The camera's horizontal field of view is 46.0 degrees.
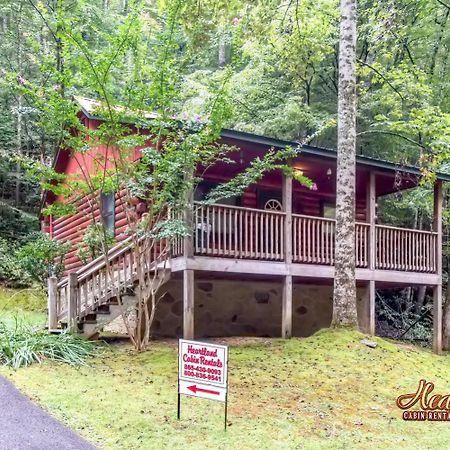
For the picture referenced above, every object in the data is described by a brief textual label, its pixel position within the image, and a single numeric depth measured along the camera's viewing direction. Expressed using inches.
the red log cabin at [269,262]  401.1
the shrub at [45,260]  540.4
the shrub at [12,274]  699.4
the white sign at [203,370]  227.8
